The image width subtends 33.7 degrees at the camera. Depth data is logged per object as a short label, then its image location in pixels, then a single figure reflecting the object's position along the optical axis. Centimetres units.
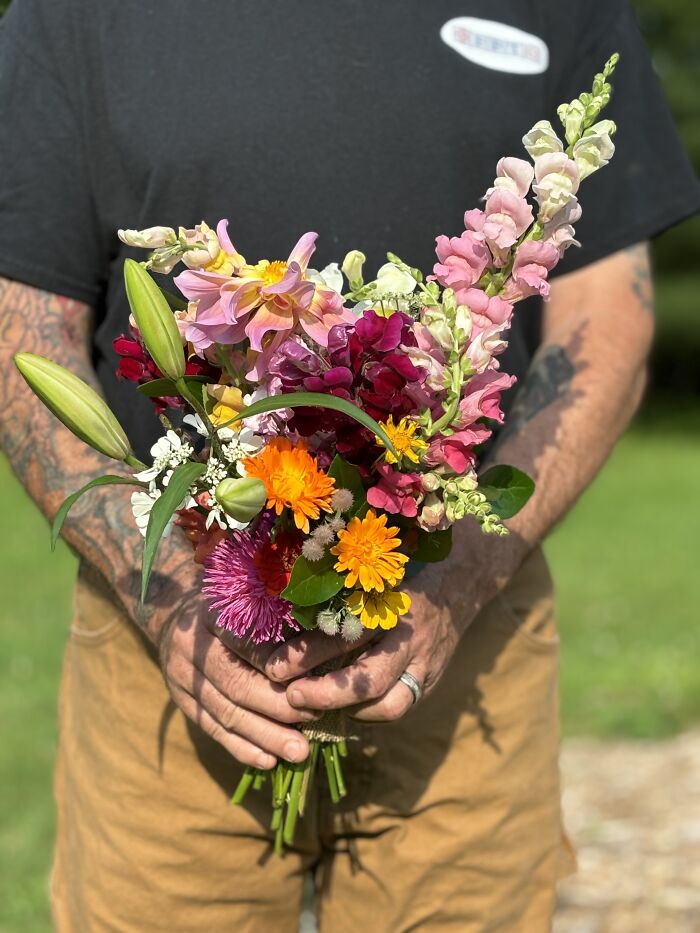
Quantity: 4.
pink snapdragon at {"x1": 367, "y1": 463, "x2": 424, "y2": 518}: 160
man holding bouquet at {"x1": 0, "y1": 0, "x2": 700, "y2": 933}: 217
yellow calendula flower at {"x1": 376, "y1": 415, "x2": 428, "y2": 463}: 157
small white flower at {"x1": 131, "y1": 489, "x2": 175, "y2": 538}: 162
